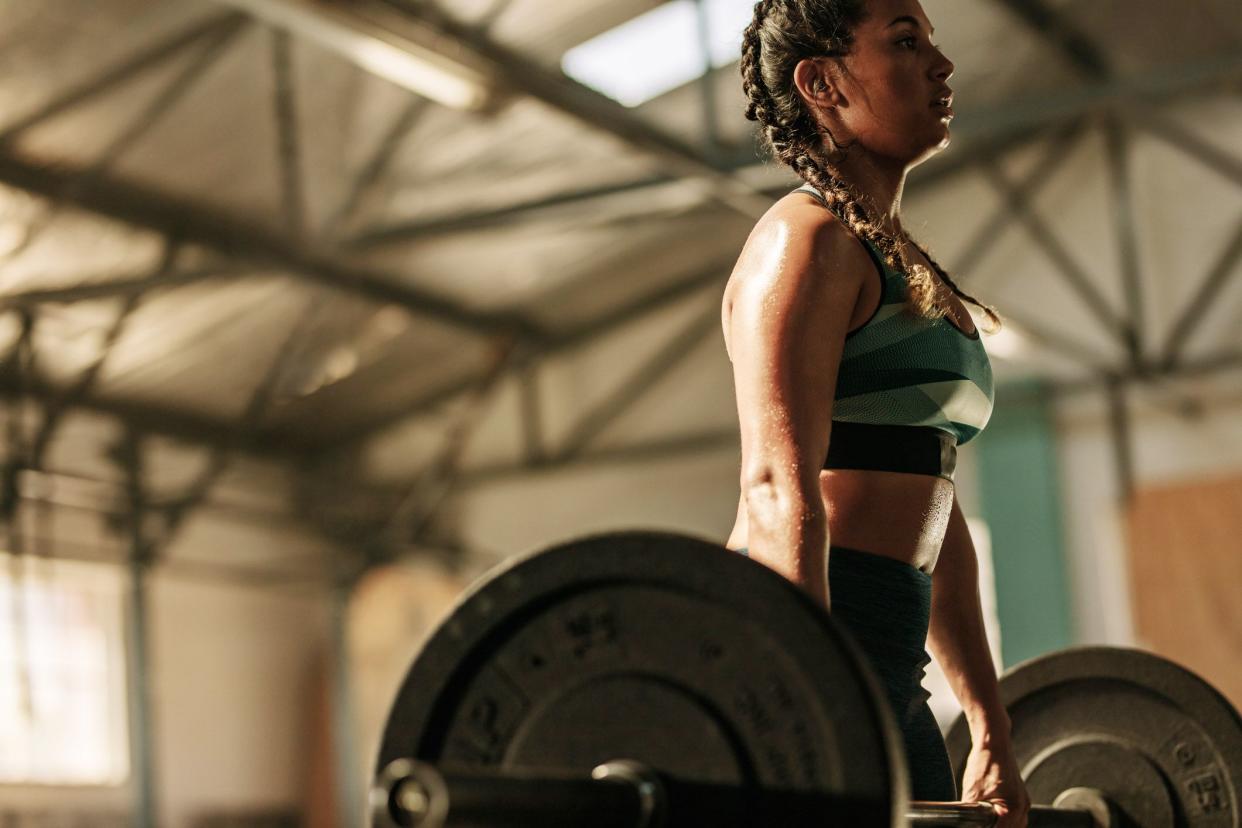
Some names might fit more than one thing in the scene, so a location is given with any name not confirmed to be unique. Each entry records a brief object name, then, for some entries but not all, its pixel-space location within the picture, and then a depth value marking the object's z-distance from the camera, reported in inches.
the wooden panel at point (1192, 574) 340.2
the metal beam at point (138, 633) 367.6
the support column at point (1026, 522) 363.6
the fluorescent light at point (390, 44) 190.7
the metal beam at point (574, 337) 407.8
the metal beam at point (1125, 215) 354.6
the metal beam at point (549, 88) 194.5
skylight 277.7
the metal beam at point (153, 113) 251.4
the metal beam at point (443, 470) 417.1
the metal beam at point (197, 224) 274.8
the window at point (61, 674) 341.1
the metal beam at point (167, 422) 332.8
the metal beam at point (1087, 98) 231.5
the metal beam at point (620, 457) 409.1
